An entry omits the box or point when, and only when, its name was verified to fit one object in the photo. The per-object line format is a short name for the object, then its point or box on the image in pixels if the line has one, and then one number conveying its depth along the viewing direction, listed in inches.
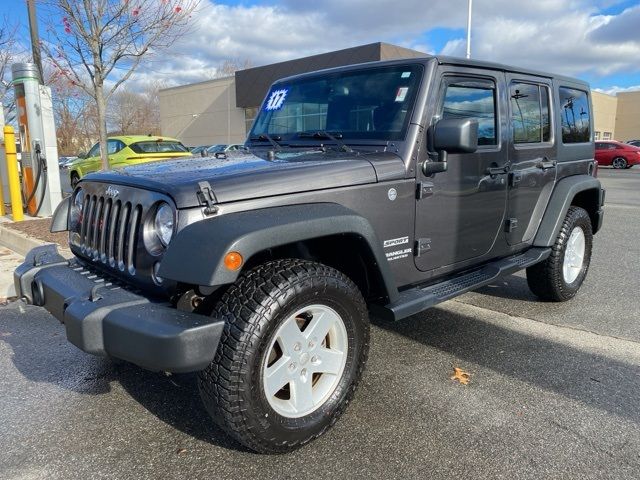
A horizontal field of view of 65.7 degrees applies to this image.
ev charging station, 354.0
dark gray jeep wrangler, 83.0
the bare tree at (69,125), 464.4
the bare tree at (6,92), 567.6
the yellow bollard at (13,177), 340.5
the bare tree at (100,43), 307.1
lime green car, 497.7
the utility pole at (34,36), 333.7
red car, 991.6
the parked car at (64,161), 1366.5
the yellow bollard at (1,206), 370.6
